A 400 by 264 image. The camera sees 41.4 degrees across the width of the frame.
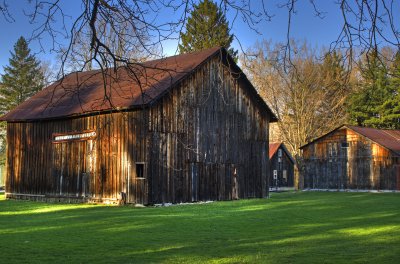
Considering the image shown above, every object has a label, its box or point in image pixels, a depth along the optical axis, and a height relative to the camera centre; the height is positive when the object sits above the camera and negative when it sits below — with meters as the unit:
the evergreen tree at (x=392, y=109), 59.95 +6.91
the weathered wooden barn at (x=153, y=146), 26.31 +1.49
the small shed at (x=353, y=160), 46.16 +0.97
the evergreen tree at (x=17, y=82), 56.72 +9.97
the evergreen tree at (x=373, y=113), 54.75 +6.44
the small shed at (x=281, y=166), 57.84 +0.57
